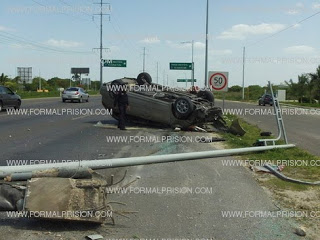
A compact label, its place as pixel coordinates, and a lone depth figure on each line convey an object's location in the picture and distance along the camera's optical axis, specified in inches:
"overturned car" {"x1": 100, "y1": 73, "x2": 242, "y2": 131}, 653.9
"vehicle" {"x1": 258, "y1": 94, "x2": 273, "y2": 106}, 2113.9
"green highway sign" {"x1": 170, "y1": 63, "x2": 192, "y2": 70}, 2198.6
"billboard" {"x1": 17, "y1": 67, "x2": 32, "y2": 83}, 4611.2
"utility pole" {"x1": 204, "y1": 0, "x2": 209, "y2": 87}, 1176.2
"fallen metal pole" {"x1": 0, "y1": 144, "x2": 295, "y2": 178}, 258.1
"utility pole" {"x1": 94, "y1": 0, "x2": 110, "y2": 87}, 2967.5
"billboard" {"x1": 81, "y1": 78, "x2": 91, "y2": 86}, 4883.4
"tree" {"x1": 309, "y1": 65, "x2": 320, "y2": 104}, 2362.2
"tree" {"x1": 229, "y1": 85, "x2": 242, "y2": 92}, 4746.6
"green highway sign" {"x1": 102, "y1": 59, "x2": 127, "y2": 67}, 2632.9
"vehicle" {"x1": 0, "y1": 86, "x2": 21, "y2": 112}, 1064.8
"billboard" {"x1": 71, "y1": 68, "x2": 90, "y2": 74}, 4233.5
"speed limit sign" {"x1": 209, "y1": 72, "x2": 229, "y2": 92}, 802.2
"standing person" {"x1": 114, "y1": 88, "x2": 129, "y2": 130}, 676.9
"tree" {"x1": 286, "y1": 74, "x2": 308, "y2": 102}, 2606.3
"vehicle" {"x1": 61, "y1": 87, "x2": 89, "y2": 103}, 1765.5
